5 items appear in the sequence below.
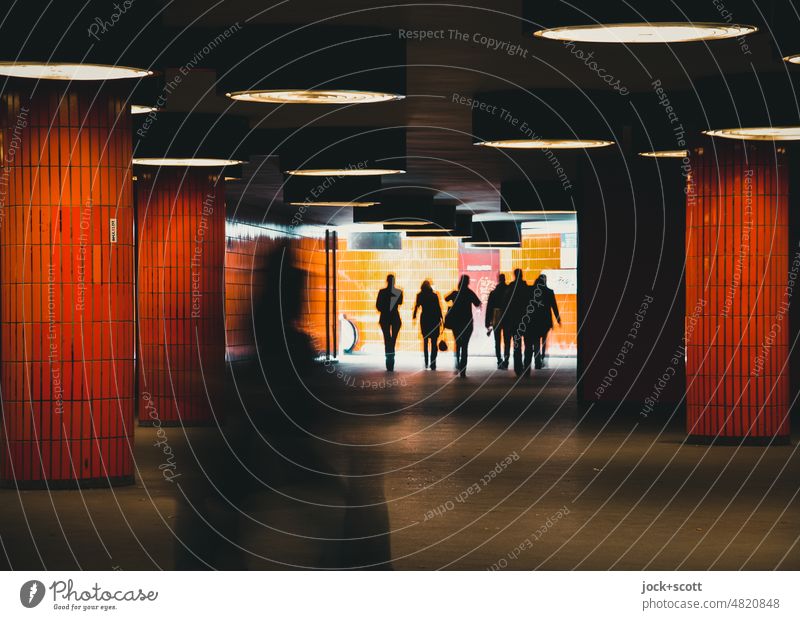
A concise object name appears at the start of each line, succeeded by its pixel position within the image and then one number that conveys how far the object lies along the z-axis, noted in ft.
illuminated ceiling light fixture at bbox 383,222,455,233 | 108.37
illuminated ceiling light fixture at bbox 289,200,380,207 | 76.18
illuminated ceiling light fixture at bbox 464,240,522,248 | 129.34
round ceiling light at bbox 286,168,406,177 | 62.22
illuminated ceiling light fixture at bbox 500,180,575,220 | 86.79
